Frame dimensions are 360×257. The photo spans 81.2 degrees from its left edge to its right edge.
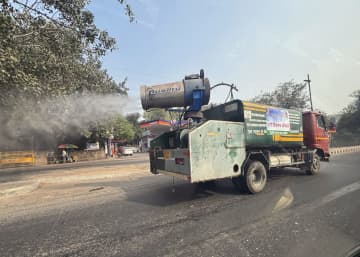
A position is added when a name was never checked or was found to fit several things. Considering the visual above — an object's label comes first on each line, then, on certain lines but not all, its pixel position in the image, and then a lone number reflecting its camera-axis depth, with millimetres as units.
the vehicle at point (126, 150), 35406
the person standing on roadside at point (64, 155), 26038
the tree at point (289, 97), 37062
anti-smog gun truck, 4934
